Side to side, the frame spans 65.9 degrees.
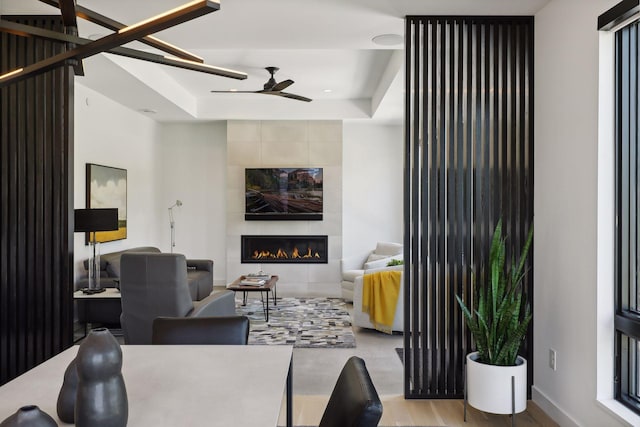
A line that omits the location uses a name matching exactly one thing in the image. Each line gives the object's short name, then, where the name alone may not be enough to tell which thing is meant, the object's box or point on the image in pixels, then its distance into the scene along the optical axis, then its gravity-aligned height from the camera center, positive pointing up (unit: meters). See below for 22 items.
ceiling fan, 5.23 +1.31
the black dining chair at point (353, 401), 1.07 -0.44
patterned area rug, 4.72 -1.24
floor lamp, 7.81 -0.23
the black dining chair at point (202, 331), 2.11 -0.52
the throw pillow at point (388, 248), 6.91 -0.53
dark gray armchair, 3.54 -0.58
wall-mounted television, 7.34 +0.27
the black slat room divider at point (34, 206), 3.25 +0.03
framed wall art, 5.45 +0.23
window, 2.37 +0.00
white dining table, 1.31 -0.54
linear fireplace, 7.43 -0.57
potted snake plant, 2.71 -0.78
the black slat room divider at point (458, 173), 3.27 +0.26
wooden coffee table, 5.41 -0.84
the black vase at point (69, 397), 1.25 -0.47
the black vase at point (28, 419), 0.95 -0.41
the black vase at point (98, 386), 1.10 -0.40
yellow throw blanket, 4.87 -0.84
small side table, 4.69 -0.95
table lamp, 4.50 -0.09
